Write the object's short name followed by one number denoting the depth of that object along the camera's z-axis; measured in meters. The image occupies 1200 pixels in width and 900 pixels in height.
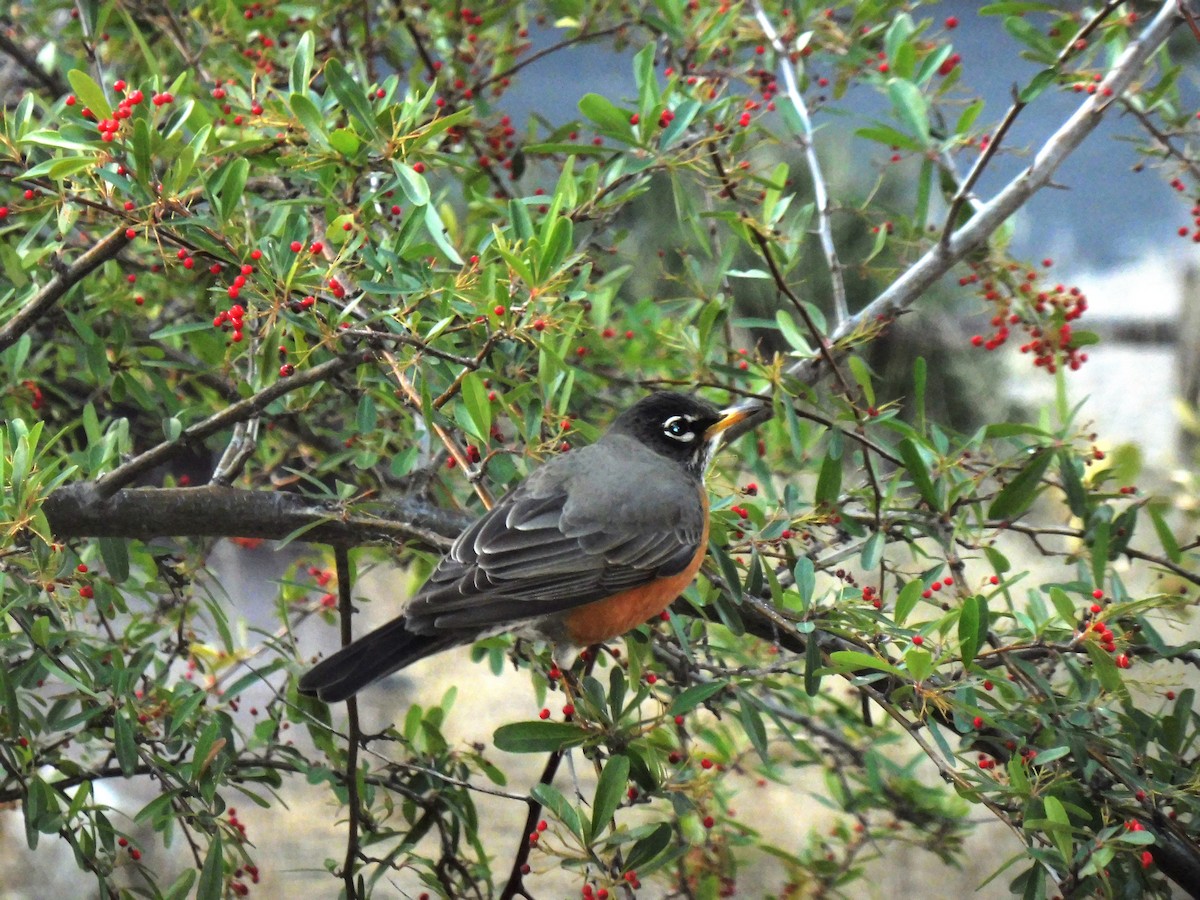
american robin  8.30
